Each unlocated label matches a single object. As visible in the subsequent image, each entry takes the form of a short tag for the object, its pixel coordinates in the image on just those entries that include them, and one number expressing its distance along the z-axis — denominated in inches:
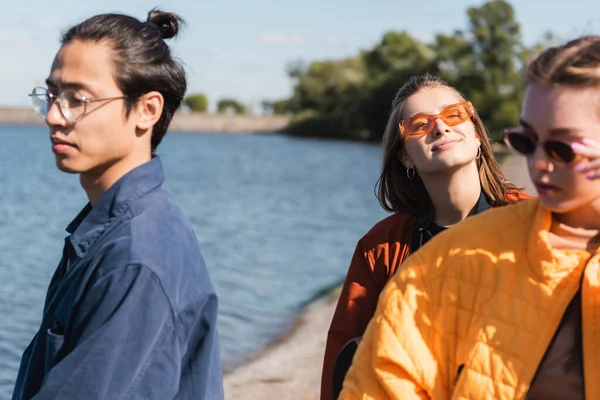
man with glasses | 91.1
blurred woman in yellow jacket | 81.8
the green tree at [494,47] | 2311.8
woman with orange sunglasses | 127.7
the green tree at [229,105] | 4114.2
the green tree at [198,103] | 4178.2
